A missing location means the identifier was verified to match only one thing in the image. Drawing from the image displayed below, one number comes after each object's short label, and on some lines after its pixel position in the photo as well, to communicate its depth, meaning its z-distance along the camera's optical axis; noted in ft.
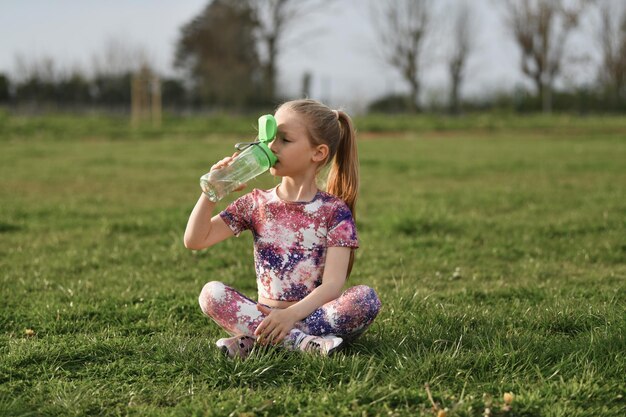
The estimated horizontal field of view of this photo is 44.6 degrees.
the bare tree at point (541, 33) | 156.25
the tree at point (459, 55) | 147.06
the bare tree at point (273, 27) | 146.20
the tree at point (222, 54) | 135.33
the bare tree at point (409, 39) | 153.28
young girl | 11.44
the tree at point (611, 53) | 157.99
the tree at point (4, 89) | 129.49
